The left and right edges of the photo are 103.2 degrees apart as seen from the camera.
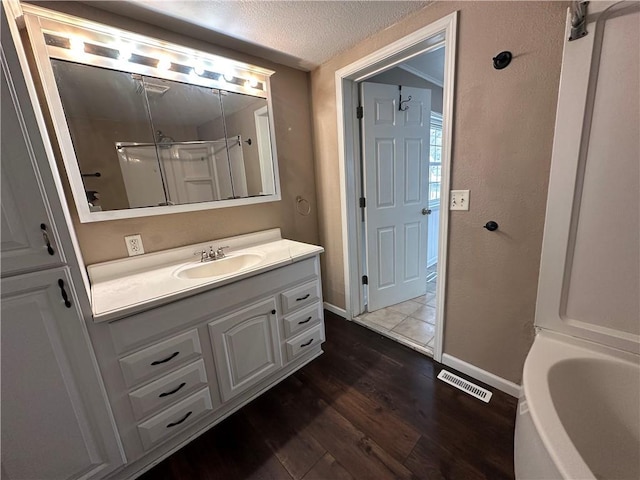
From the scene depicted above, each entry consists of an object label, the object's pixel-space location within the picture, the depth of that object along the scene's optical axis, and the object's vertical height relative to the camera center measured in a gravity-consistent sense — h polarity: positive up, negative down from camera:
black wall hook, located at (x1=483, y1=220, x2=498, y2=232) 1.33 -0.27
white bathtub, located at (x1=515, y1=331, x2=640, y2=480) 0.82 -0.83
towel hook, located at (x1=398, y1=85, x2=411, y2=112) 2.14 +0.64
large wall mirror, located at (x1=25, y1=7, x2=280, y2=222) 1.22 +0.46
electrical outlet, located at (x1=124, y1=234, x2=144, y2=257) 1.46 -0.25
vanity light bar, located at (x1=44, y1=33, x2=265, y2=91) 1.20 +0.76
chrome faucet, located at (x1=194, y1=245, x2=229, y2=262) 1.60 -0.37
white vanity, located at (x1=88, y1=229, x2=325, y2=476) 1.05 -0.66
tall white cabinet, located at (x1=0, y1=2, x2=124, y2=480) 0.76 -0.37
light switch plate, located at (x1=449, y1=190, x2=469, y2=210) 1.41 -0.13
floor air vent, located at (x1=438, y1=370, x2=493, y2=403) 1.45 -1.23
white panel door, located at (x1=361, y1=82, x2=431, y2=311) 2.08 -0.05
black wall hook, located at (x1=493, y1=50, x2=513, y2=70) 1.16 +0.51
